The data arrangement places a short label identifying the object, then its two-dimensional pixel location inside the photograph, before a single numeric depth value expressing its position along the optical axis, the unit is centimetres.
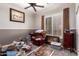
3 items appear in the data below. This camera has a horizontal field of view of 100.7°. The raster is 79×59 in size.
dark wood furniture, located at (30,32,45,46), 199
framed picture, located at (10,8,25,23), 191
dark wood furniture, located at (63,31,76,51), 189
